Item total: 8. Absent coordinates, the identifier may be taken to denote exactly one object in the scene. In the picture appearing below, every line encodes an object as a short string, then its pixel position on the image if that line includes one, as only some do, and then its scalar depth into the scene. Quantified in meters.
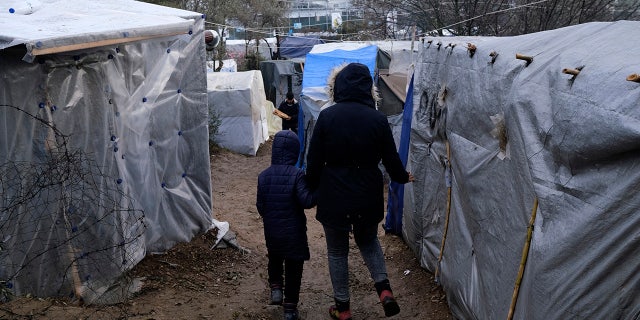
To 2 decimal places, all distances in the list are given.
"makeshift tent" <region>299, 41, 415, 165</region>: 11.70
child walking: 4.71
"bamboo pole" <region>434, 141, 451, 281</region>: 5.16
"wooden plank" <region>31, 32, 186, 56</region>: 4.02
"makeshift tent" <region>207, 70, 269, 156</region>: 15.92
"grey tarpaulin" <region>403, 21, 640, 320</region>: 2.43
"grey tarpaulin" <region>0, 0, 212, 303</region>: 4.38
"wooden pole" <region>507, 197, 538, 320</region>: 3.20
